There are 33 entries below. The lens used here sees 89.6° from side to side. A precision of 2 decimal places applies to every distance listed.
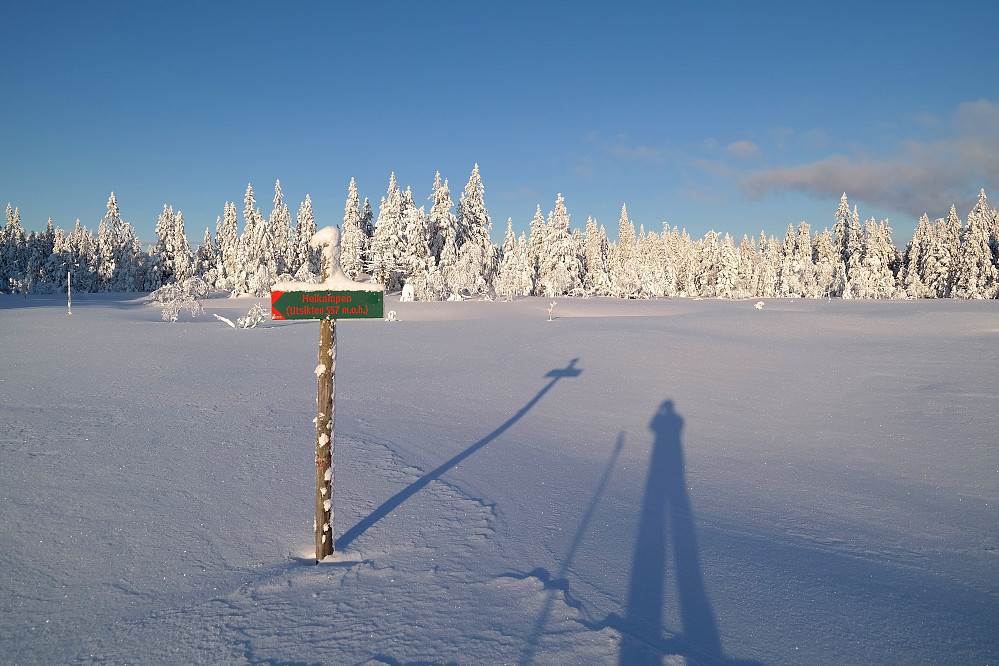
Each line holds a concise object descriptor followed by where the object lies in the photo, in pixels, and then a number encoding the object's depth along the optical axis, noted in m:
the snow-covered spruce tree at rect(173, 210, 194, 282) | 74.88
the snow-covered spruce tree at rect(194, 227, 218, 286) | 78.62
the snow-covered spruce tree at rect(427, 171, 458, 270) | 59.31
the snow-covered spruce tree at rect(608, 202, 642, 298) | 75.25
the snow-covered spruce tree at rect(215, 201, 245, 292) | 69.62
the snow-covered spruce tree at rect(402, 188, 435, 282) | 56.41
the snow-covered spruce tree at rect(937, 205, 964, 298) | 71.31
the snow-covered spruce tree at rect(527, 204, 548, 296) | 66.49
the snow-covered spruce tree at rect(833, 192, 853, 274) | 82.69
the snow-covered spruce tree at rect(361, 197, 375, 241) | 67.25
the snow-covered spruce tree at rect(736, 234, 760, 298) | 82.25
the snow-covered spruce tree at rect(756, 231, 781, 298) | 89.19
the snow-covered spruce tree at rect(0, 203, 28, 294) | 74.12
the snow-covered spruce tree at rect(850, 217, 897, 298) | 76.38
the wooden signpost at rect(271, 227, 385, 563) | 4.44
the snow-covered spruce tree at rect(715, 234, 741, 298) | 78.19
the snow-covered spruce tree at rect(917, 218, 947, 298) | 72.06
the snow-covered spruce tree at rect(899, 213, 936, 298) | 74.62
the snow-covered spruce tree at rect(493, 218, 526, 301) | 60.84
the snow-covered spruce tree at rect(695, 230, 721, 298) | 80.81
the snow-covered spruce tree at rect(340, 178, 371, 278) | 57.78
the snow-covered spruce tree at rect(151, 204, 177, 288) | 76.38
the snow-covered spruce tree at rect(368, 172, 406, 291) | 57.16
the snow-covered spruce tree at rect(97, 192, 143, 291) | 76.19
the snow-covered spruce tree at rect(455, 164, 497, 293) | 60.88
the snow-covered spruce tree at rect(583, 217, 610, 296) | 78.00
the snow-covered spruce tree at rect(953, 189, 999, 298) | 67.75
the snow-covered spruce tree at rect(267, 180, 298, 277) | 71.88
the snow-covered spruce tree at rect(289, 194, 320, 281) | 74.19
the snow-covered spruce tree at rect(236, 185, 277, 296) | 62.19
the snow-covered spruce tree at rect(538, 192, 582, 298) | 62.84
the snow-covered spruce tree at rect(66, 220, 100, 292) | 76.56
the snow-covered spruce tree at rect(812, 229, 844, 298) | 81.62
